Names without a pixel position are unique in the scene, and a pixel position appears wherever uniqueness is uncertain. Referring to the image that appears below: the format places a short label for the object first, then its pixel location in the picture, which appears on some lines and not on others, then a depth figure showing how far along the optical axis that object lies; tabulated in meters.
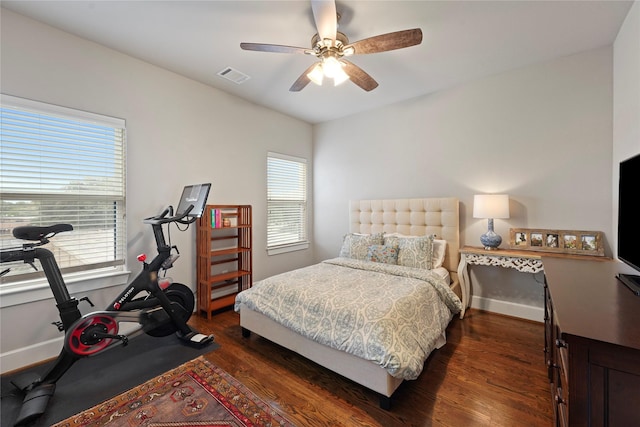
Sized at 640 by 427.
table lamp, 2.93
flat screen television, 1.44
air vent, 3.05
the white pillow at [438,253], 3.21
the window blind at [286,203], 4.35
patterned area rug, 1.65
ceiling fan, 1.83
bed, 1.79
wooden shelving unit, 3.24
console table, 2.68
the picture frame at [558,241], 2.64
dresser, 0.84
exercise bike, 1.86
